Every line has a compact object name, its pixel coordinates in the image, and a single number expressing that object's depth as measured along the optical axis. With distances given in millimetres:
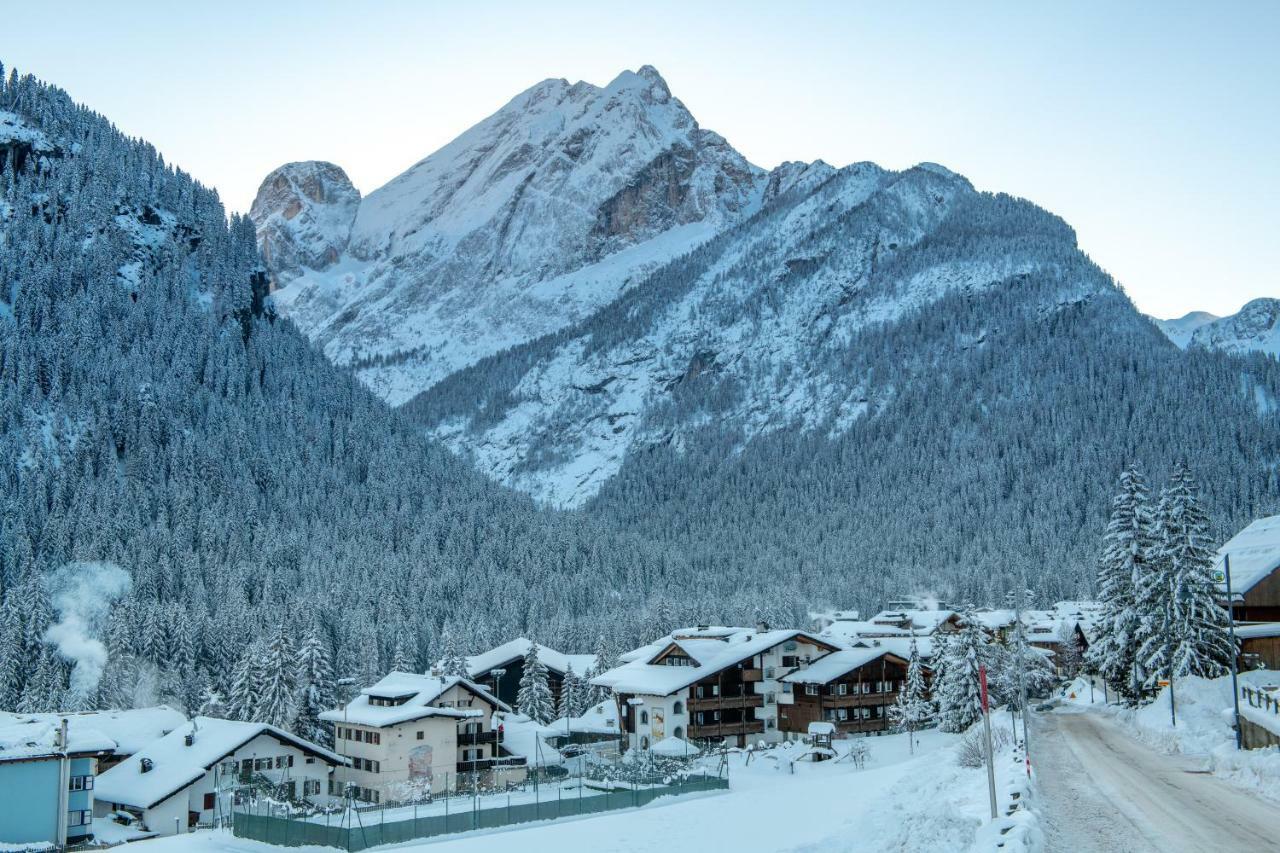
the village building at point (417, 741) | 69875
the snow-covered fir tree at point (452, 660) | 92812
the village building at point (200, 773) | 59125
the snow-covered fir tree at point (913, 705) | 80250
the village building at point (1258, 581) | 56094
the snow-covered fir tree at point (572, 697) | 97062
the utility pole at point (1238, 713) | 40688
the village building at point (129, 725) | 64125
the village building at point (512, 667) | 104438
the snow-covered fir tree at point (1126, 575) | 61219
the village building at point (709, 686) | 81812
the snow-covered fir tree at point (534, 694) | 94625
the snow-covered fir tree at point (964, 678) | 75062
